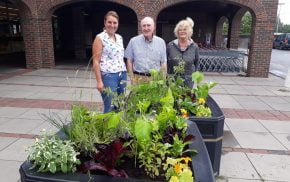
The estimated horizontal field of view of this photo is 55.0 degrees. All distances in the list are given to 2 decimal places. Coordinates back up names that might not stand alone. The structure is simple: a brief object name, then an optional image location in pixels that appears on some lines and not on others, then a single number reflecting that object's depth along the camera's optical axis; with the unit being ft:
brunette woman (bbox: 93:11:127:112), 11.27
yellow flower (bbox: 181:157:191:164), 5.79
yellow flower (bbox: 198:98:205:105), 9.92
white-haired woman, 12.26
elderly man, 12.09
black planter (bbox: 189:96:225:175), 9.32
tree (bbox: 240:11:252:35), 134.42
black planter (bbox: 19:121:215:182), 5.32
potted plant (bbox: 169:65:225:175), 9.36
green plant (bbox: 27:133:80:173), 5.52
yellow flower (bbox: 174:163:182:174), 5.45
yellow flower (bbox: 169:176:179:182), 5.21
